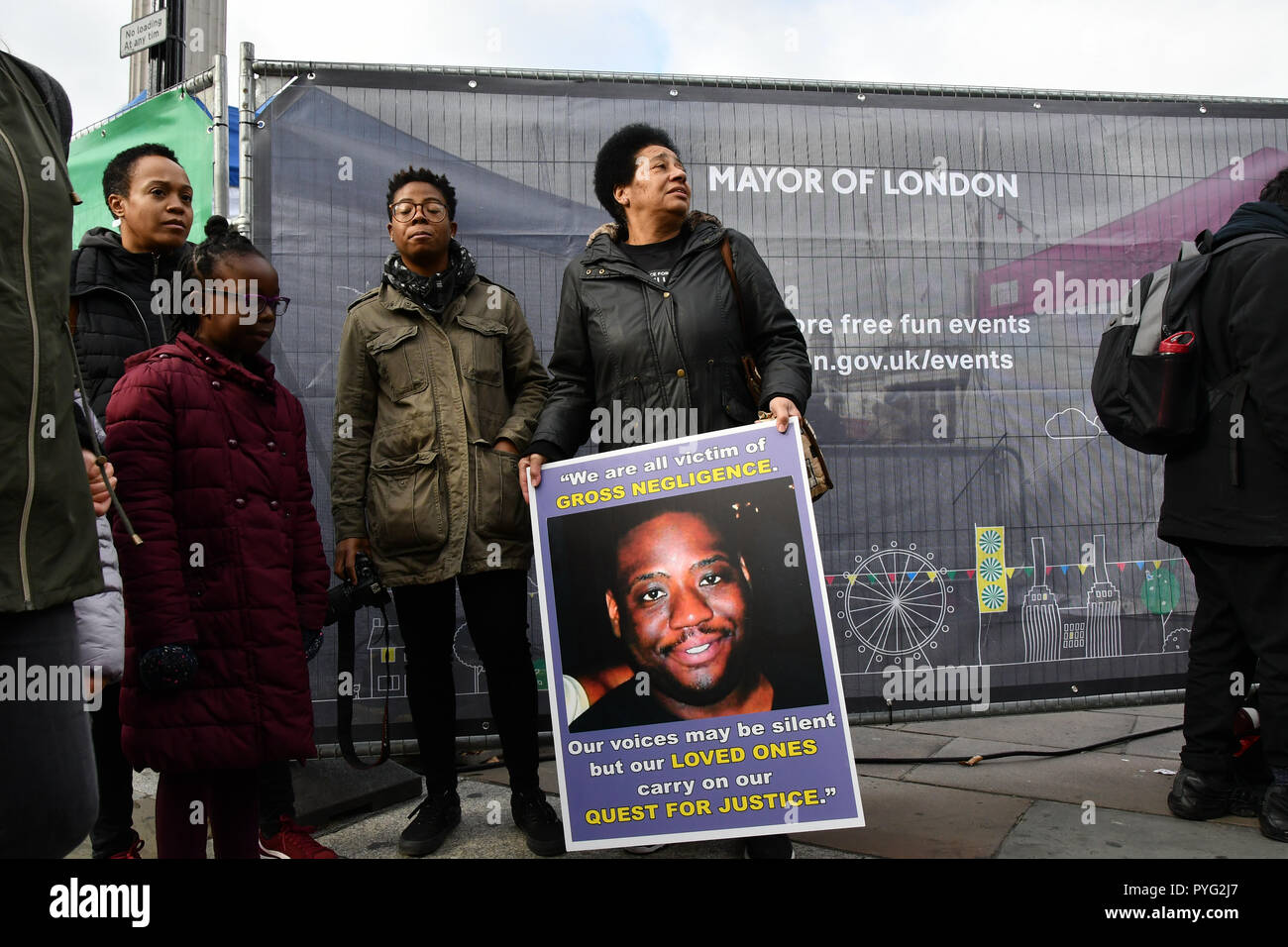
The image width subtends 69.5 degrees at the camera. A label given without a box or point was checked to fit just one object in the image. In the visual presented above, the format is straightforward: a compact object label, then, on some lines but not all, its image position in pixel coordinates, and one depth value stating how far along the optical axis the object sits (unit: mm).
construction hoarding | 4258
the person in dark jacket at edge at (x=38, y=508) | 1440
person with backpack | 2994
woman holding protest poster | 2902
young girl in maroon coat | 2336
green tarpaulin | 4191
